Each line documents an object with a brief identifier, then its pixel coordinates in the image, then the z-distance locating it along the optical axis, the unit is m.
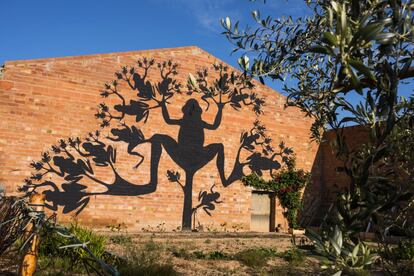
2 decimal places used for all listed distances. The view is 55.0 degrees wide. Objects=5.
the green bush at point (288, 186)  16.38
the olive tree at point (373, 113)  1.99
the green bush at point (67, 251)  6.91
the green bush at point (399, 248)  2.81
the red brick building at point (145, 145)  12.36
